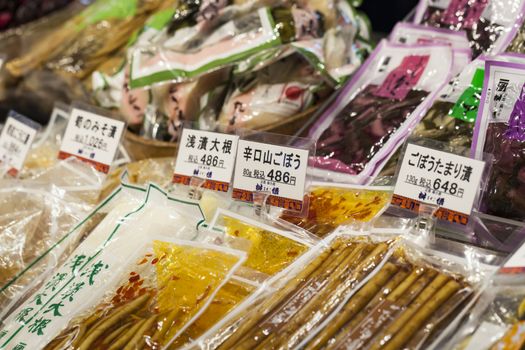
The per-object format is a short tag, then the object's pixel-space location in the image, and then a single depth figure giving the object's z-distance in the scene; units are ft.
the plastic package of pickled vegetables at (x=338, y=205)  3.97
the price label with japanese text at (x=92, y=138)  5.10
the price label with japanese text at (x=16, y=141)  5.29
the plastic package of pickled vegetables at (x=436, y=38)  5.07
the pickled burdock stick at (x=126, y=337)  3.27
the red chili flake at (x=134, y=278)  3.73
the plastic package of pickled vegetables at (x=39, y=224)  4.43
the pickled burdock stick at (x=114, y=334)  3.33
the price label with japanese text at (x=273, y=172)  4.08
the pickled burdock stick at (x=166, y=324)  3.33
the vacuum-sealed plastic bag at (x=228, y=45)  5.62
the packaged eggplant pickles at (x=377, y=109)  4.77
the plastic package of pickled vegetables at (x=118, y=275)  3.55
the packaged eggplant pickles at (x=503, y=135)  3.94
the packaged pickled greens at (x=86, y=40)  7.59
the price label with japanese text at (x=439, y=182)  3.55
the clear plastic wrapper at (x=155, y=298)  3.34
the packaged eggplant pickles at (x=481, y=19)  4.97
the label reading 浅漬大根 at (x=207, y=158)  4.34
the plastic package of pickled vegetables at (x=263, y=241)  3.77
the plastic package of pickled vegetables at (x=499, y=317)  2.90
